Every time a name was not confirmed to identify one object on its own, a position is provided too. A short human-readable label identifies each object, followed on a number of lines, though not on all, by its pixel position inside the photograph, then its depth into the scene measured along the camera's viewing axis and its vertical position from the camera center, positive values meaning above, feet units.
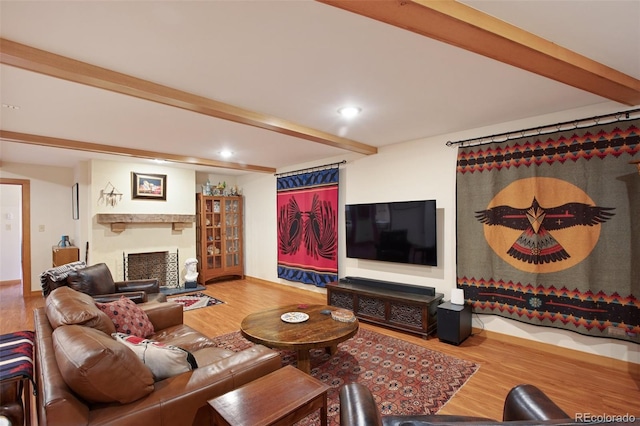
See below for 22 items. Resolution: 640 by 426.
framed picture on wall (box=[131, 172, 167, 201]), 18.04 +1.91
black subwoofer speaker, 10.39 -3.83
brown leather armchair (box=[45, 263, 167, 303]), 10.18 -2.54
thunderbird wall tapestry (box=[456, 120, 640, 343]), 8.54 -0.57
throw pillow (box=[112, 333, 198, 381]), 5.08 -2.40
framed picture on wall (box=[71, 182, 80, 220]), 17.78 +0.93
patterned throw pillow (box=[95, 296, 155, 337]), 7.34 -2.52
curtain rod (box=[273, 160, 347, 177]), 16.21 +2.67
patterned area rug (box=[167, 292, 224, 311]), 15.51 -4.56
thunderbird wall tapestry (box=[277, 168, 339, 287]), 16.33 -0.67
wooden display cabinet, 20.98 -1.47
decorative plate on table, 9.14 -3.14
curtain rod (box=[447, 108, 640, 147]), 8.68 +2.69
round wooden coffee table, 7.68 -3.20
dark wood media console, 11.24 -3.59
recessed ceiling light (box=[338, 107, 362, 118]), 9.44 +3.28
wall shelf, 16.99 -0.10
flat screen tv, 12.30 -0.79
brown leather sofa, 3.95 -2.37
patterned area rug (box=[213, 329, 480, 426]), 7.19 -4.50
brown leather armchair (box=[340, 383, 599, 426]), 3.93 -2.70
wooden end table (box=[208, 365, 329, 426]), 4.16 -2.75
